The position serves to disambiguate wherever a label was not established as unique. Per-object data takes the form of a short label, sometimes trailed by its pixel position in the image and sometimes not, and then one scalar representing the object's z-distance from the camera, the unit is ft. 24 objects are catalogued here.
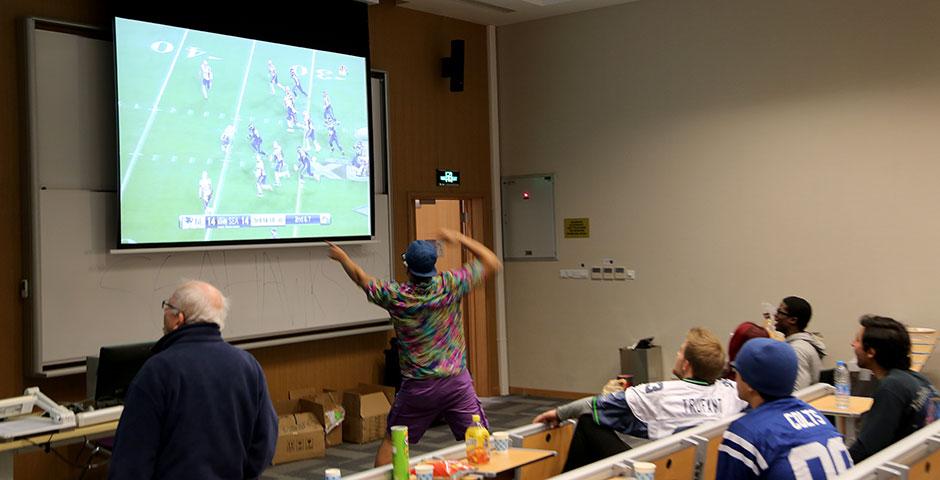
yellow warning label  27.66
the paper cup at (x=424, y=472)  9.43
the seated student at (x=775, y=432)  8.63
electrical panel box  28.43
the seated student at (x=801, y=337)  17.11
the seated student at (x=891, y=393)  12.09
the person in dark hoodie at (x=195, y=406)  8.73
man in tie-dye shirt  14.23
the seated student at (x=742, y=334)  15.35
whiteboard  17.47
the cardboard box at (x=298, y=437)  20.68
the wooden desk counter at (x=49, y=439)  12.73
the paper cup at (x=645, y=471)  9.23
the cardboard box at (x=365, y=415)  22.45
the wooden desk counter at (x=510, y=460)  10.36
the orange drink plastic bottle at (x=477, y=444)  10.67
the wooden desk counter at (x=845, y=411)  14.88
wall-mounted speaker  26.94
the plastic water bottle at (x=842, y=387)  15.22
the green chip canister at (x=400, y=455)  9.84
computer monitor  14.75
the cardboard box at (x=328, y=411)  21.85
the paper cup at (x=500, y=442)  11.21
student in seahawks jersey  12.18
